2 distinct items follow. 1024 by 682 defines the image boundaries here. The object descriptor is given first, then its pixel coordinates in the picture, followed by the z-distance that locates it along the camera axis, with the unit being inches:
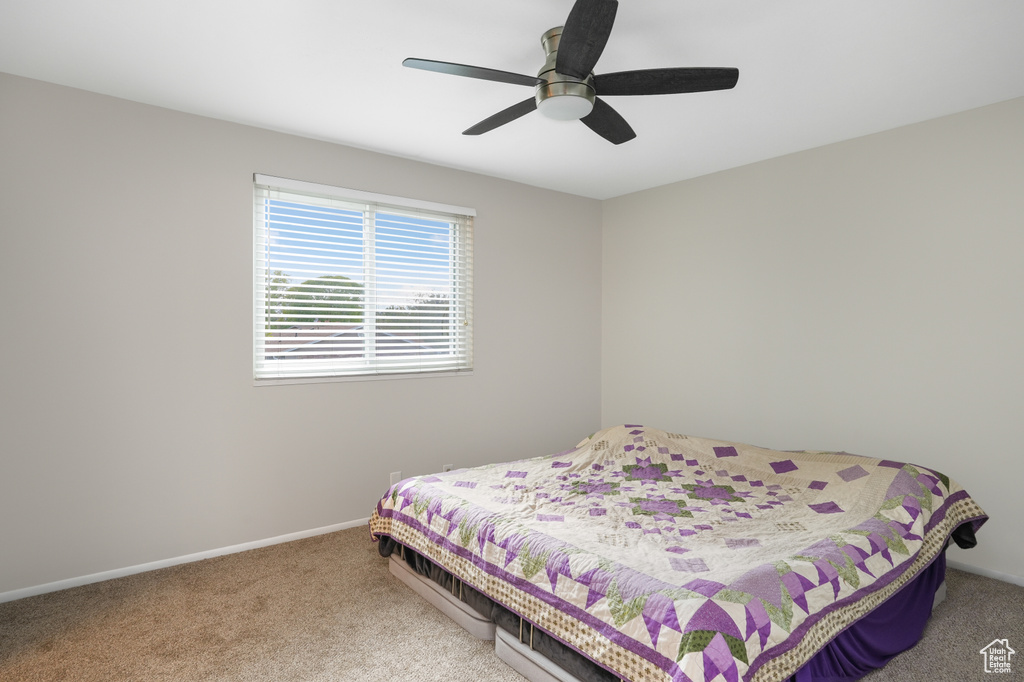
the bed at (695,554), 63.4
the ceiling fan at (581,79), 71.6
